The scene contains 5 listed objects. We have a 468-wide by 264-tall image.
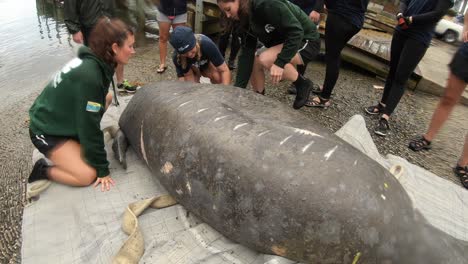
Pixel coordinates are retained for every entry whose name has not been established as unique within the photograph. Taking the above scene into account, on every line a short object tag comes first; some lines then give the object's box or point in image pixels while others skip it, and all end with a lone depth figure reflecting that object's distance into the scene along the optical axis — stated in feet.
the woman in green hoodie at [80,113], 7.19
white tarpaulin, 6.30
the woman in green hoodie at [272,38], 9.23
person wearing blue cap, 9.74
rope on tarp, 6.10
